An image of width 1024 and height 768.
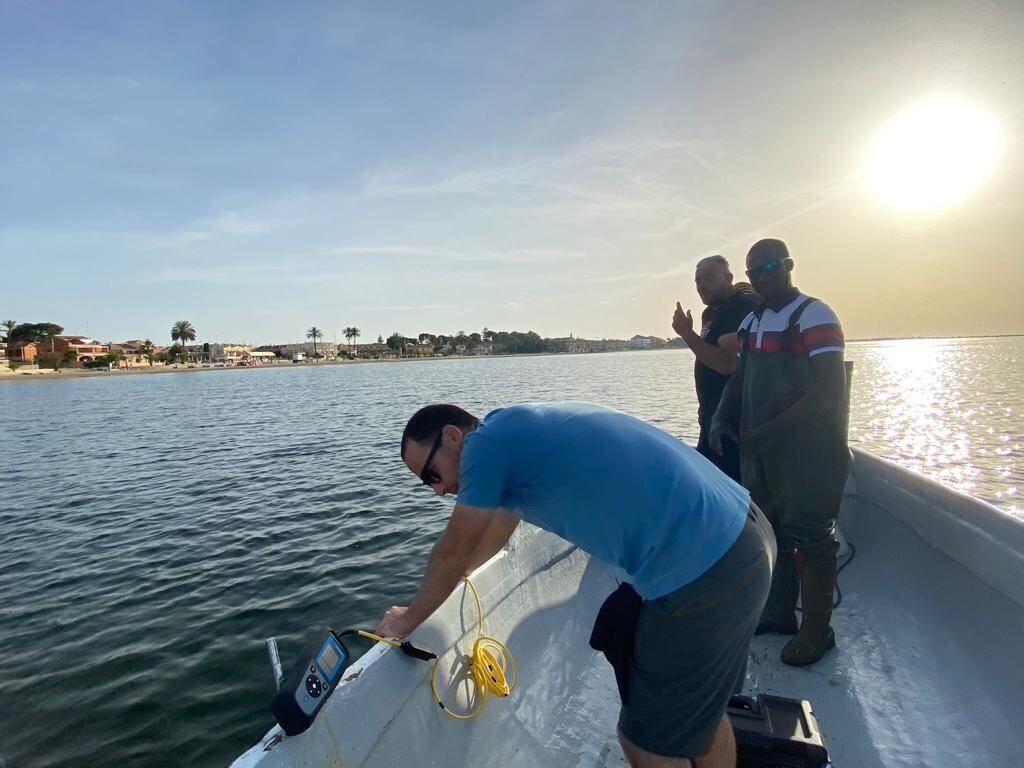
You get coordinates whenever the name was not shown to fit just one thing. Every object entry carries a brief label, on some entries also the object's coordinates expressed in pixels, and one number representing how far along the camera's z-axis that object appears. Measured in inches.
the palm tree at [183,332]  5506.9
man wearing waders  116.4
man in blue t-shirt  63.2
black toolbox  86.0
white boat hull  92.9
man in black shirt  161.5
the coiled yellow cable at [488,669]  108.9
